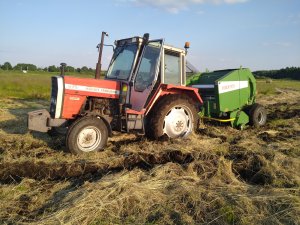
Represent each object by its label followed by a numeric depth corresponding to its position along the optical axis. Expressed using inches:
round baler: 316.8
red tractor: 228.1
